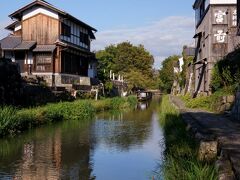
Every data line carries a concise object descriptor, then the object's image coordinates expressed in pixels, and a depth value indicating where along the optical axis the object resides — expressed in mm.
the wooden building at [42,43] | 28763
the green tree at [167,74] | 71468
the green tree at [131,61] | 60213
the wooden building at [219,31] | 23367
